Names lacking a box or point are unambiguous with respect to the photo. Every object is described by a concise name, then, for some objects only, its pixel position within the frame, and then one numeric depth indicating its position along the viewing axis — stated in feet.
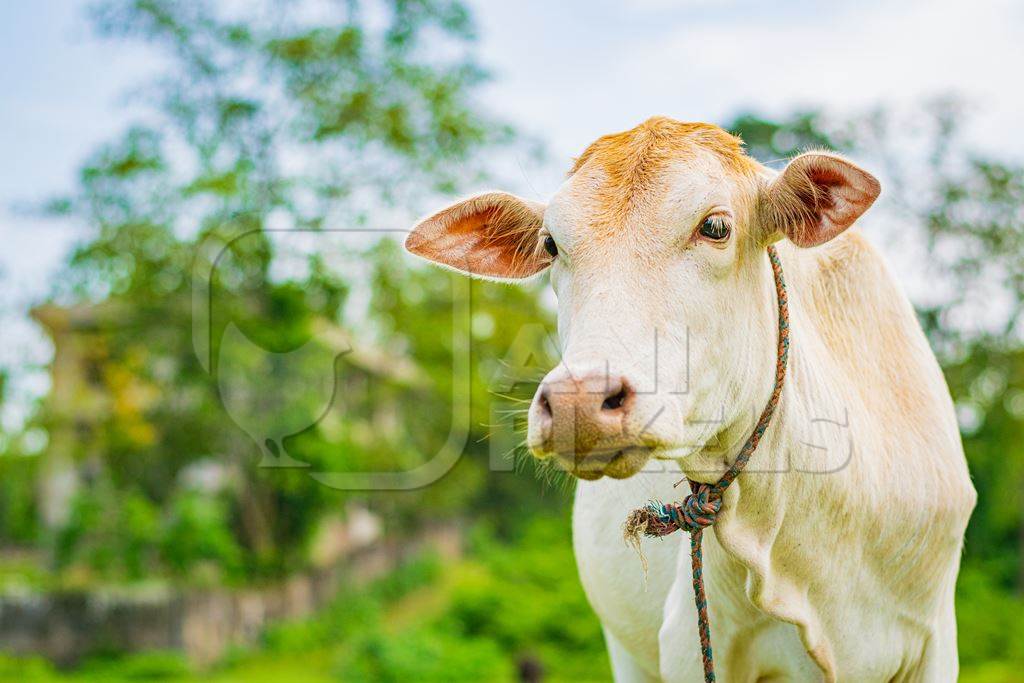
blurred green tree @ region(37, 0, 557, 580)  52.42
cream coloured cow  7.68
